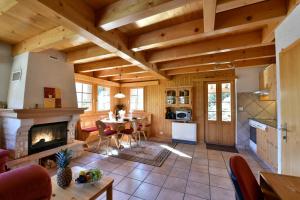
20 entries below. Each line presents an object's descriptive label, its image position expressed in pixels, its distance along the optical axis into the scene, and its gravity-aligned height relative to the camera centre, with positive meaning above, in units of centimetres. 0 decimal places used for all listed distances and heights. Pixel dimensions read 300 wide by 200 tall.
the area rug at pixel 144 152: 336 -130
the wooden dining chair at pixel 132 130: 424 -79
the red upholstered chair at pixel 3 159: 215 -86
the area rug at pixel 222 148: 414 -130
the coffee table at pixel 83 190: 139 -91
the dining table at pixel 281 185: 97 -60
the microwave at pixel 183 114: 499 -34
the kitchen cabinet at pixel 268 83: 305 +54
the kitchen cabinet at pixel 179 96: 503 +30
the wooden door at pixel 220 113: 462 -26
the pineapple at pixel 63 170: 153 -73
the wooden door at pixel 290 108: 159 -2
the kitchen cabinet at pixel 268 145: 271 -85
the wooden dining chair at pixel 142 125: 471 -69
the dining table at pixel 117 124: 403 -57
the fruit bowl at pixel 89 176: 157 -82
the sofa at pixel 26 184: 90 -55
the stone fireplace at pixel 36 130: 258 -56
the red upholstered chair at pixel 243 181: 104 -59
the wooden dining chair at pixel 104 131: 385 -77
